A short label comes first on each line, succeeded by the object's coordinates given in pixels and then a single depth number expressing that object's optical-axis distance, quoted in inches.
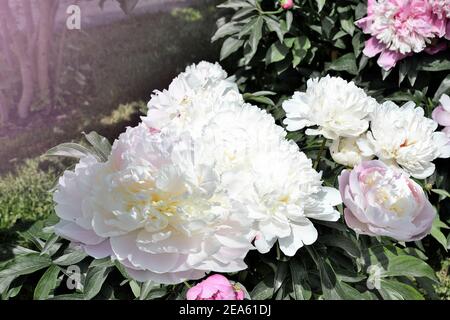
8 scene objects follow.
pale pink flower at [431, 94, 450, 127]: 58.3
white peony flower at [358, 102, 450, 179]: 39.6
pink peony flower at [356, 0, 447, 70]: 71.8
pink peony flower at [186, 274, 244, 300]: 34.1
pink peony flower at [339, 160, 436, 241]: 34.7
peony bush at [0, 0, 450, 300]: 31.1
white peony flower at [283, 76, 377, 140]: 40.0
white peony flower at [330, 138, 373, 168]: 39.9
